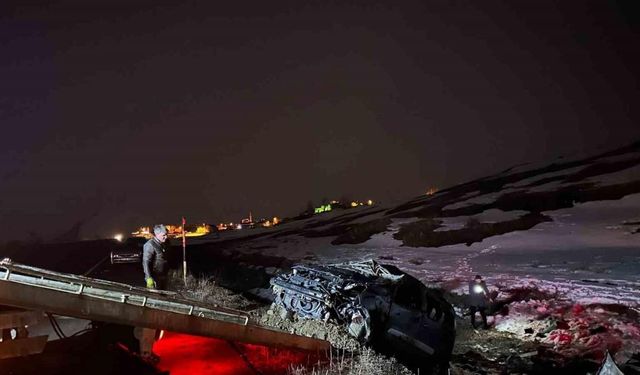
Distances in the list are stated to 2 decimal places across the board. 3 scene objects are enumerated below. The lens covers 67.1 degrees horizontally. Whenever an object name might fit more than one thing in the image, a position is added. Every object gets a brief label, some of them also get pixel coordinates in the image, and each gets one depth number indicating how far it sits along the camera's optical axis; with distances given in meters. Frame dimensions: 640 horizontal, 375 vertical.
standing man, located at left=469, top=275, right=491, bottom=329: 13.45
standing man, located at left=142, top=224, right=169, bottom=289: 9.22
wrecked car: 9.38
